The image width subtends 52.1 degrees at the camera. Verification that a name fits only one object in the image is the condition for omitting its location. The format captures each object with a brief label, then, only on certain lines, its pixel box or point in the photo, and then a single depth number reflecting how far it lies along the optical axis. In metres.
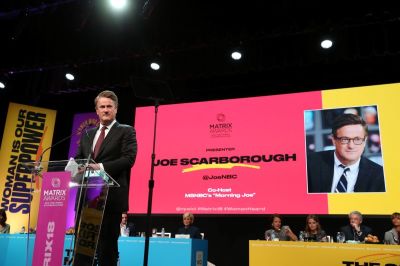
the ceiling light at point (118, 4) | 5.65
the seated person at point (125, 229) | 5.50
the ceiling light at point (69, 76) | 7.30
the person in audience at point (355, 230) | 4.93
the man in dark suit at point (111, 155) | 2.15
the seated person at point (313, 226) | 4.98
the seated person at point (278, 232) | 5.07
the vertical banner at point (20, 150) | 7.38
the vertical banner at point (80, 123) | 7.90
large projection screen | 5.64
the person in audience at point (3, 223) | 6.21
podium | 1.86
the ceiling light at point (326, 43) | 5.67
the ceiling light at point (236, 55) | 6.15
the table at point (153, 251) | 4.59
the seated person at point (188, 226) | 5.85
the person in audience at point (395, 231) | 4.83
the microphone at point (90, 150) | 2.24
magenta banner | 1.85
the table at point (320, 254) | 3.67
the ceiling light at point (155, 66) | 6.65
